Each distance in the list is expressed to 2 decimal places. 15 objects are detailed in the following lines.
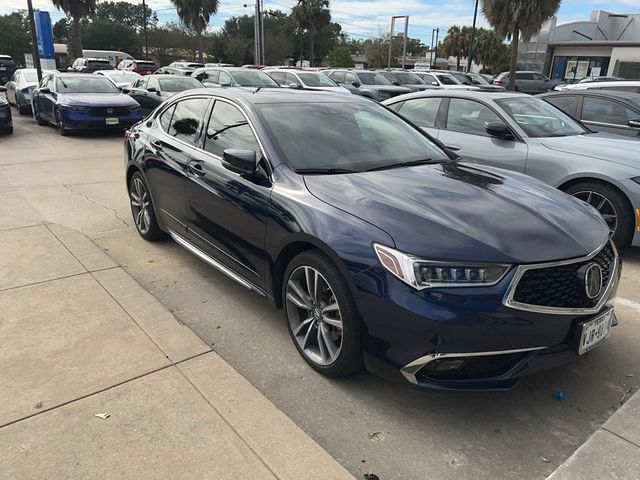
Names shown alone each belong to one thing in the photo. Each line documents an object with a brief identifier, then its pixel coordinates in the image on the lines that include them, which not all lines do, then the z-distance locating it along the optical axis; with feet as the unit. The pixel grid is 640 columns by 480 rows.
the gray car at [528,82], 87.94
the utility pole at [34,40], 59.49
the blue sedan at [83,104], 41.55
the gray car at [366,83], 56.80
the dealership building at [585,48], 115.14
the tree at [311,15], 159.84
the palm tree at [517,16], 80.33
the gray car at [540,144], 16.67
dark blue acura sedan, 8.19
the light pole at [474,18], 126.72
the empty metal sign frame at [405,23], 130.83
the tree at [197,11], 143.84
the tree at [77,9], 119.87
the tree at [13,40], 224.53
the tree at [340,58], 158.30
